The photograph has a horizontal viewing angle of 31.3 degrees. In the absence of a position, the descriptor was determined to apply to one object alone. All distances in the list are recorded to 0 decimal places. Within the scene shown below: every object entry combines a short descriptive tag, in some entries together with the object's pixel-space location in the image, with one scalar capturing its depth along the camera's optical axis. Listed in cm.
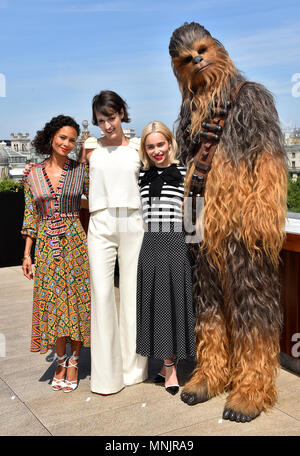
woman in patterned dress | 318
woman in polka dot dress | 298
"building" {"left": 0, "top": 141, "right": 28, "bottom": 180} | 6222
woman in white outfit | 310
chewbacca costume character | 271
